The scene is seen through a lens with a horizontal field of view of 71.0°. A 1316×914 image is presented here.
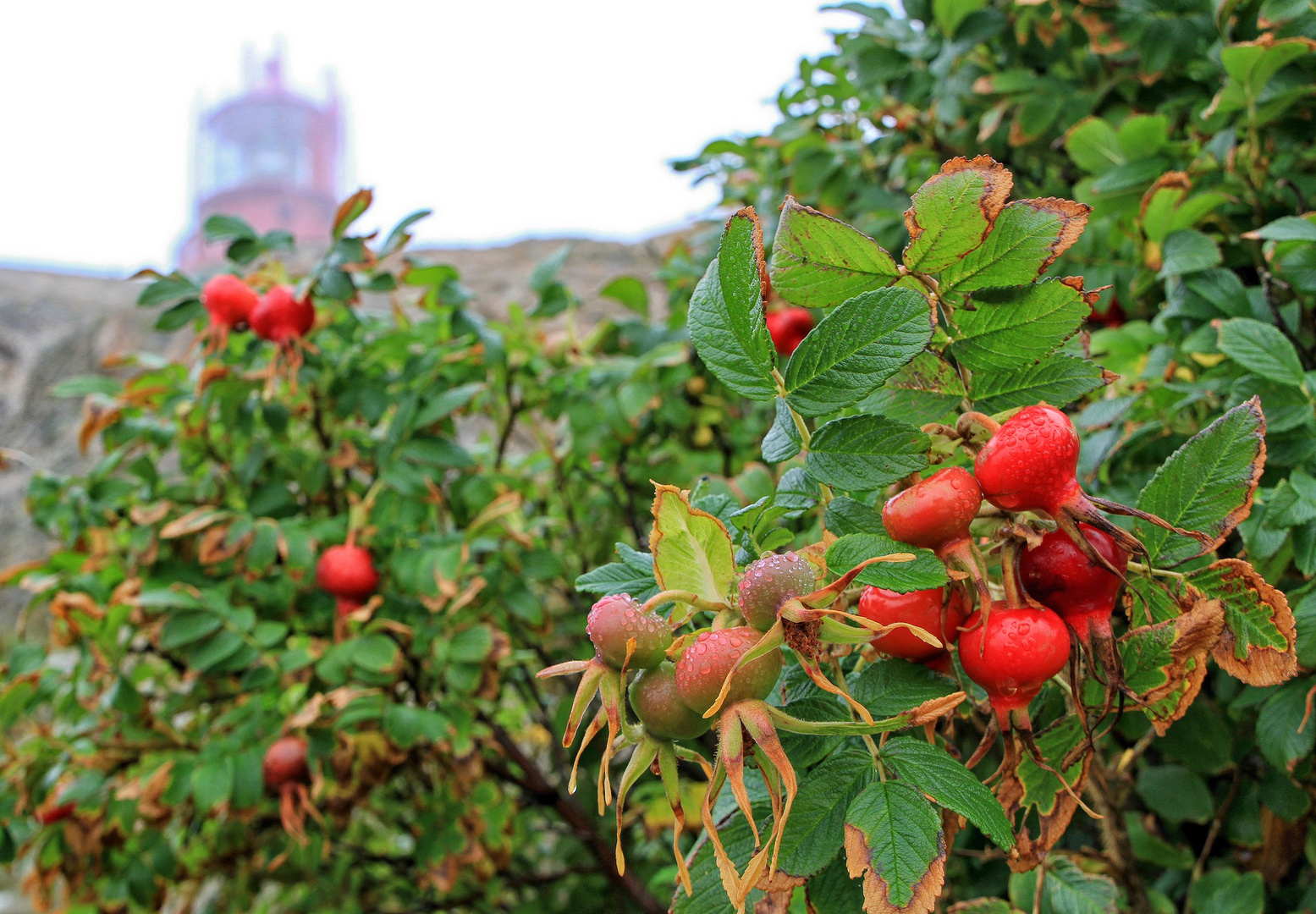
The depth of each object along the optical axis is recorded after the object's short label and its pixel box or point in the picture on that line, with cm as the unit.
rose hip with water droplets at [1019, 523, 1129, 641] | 36
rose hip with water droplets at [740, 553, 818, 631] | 32
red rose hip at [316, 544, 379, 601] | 96
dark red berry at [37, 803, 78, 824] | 104
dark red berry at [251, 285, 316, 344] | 92
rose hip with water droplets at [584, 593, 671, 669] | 33
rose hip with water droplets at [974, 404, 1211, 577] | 33
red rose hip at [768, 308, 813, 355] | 111
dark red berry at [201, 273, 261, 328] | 92
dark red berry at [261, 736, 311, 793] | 91
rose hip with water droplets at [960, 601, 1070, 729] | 34
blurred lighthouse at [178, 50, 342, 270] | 2500
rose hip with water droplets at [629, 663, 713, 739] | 33
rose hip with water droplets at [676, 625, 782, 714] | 32
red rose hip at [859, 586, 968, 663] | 37
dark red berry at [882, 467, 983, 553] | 34
